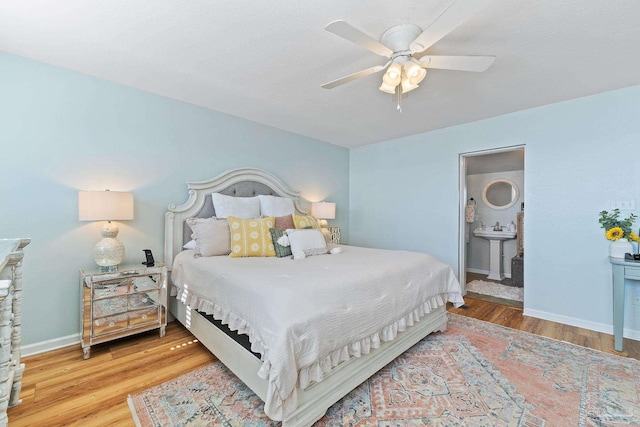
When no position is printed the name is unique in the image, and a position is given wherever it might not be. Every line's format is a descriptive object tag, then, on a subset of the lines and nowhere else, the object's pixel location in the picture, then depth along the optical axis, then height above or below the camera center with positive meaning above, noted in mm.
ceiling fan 1466 +993
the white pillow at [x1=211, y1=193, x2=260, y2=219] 3095 +73
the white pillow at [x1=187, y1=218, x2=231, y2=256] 2648 -240
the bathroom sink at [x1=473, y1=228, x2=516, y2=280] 4921 -654
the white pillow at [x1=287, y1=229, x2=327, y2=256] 2662 -283
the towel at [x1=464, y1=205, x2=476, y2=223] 5086 +30
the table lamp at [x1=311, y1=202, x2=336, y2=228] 4163 +51
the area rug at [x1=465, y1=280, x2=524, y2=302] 3941 -1158
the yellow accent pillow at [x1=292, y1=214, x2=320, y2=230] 3118 -101
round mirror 5066 +410
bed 1413 -656
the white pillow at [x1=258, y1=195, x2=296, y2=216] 3383 +85
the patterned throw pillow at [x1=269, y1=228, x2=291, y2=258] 2688 -327
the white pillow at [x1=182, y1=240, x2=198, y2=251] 2915 -350
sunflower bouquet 2559 -93
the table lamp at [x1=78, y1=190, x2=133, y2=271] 2244 -22
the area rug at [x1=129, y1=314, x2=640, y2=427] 1579 -1175
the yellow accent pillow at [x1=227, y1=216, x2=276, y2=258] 2635 -255
